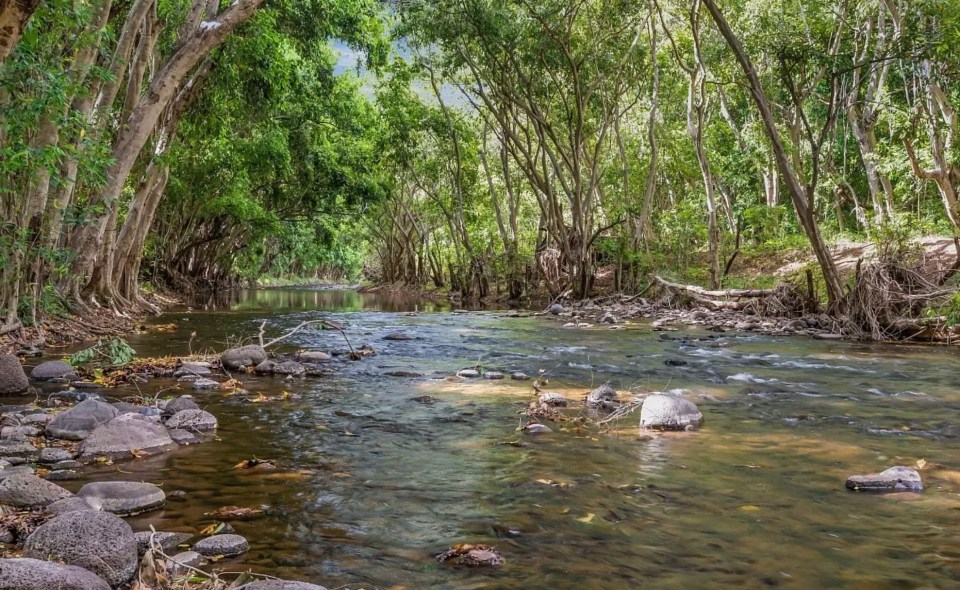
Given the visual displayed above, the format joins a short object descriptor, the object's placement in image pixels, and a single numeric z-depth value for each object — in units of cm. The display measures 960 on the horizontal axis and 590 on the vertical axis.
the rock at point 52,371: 758
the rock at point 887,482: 413
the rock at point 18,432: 488
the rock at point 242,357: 875
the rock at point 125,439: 470
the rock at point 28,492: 346
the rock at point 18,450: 453
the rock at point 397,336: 1306
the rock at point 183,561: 279
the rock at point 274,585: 258
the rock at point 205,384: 743
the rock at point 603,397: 661
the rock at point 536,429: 556
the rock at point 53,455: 448
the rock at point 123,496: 356
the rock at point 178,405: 581
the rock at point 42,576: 234
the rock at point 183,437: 512
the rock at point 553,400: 660
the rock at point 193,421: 546
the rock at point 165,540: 304
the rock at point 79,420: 507
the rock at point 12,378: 666
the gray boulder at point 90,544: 274
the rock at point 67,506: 336
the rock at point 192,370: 812
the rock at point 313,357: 971
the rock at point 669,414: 573
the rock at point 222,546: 310
